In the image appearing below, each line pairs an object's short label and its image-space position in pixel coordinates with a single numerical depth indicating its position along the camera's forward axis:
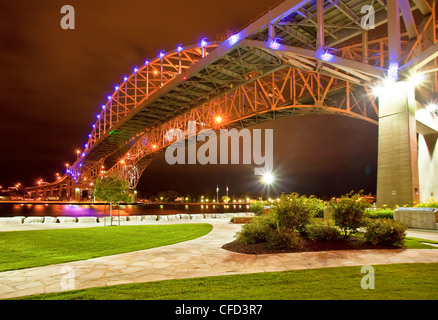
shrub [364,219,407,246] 7.68
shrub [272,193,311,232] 8.70
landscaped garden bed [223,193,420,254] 7.59
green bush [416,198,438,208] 12.73
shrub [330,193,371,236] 8.34
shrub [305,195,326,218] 8.86
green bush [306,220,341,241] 8.25
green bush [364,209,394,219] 12.34
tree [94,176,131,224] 16.08
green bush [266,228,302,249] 7.47
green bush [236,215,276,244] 8.34
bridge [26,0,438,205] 13.38
